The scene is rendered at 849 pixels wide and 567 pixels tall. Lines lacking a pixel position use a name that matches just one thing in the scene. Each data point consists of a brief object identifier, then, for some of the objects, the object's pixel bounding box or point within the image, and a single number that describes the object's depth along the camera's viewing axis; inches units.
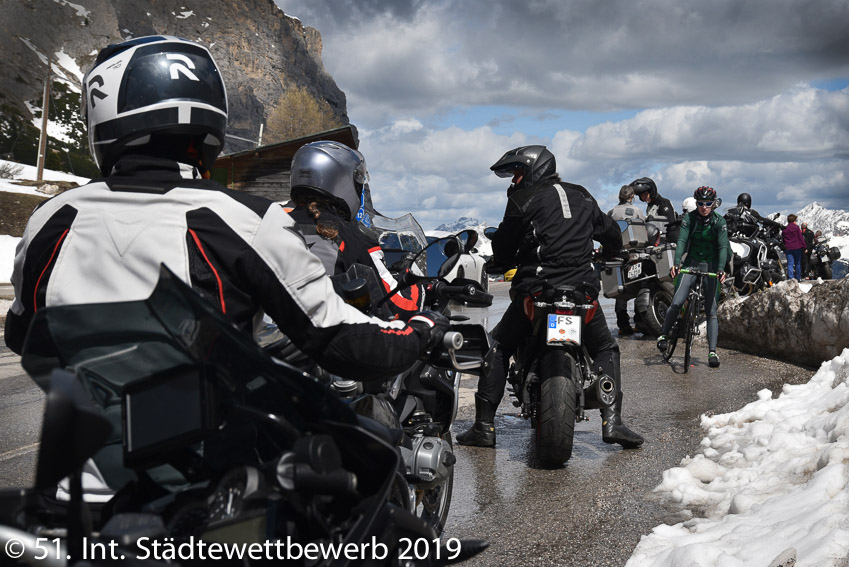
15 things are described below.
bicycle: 378.0
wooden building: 1324.9
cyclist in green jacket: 385.7
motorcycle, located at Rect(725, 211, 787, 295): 540.1
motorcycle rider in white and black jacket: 79.7
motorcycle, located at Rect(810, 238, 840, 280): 1060.5
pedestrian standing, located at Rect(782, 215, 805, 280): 808.3
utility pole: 2064.0
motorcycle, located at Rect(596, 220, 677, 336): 461.4
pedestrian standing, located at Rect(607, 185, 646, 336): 487.5
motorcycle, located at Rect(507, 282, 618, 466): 213.0
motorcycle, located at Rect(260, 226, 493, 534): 110.7
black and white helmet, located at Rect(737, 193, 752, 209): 635.5
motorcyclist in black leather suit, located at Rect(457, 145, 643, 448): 234.8
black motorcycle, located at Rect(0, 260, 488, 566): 64.9
